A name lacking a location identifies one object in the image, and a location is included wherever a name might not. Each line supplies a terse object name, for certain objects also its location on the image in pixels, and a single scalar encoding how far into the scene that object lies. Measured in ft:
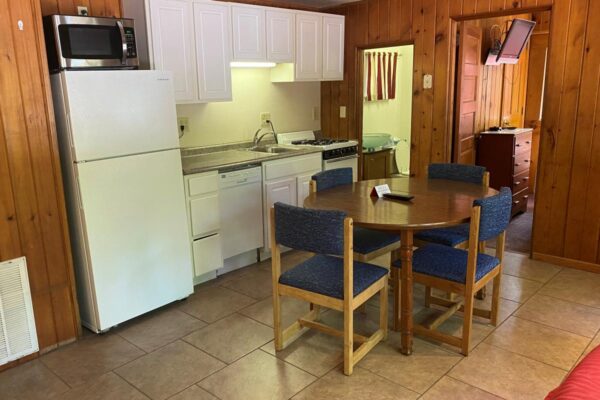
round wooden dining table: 7.80
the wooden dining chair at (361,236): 9.58
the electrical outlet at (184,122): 12.80
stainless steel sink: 14.37
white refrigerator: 8.70
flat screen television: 15.93
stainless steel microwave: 8.63
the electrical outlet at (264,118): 15.10
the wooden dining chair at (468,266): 7.98
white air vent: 8.25
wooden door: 14.70
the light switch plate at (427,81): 14.17
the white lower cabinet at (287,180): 12.88
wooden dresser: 16.47
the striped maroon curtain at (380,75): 20.62
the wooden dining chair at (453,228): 10.02
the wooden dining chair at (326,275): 7.29
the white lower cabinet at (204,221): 11.00
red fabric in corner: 4.01
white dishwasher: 11.93
